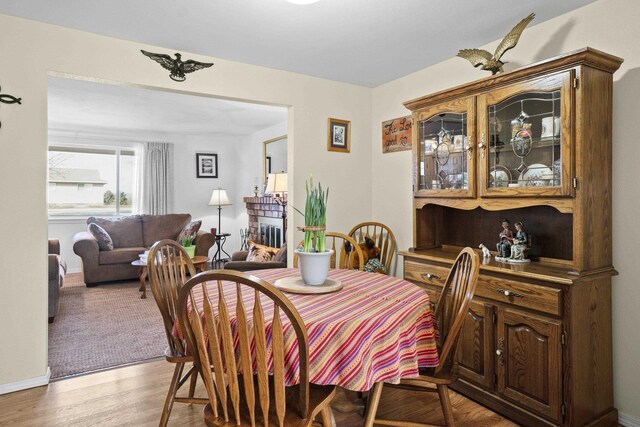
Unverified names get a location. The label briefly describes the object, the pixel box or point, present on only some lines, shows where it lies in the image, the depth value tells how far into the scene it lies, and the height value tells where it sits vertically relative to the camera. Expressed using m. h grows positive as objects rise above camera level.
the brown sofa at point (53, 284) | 3.63 -0.69
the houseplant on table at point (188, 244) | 5.24 -0.45
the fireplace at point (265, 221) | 5.77 -0.15
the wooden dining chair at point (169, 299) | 1.84 -0.43
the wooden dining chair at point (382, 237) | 3.51 -0.25
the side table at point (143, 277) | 4.77 -0.80
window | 6.34 +0.50
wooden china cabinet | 1.93 -0.13
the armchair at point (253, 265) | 3.33 -0.46
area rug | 2.92 -1.08
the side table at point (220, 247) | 6.81 -0.66
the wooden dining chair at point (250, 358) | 1.21 -0.48
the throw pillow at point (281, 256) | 3.61 -0.41
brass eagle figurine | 2.28 +0.98
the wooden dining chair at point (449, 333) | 1.63 -0.54
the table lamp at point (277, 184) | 4.22 +0.29
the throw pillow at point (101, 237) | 5.47 -0.36
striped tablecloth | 1.35 -0.45
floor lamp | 6.76 +0.17
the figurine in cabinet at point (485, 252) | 2.49 -0.26
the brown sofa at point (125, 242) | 5.32 -0.45
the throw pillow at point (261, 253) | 4.08 -0.45
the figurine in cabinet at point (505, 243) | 2.44 -0.20
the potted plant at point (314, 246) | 1.78 -0.16
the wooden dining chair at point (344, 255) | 2.66 -0.34
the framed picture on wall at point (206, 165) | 7.25 +0.85
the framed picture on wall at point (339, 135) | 3.67 +0.71
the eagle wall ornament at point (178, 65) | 2.83 +1.07
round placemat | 1.76 -0.35
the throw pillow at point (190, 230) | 5.81 -0.28
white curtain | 6.79 +0.58
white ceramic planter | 1.81 -0.26
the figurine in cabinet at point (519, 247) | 2.37 -0.22
